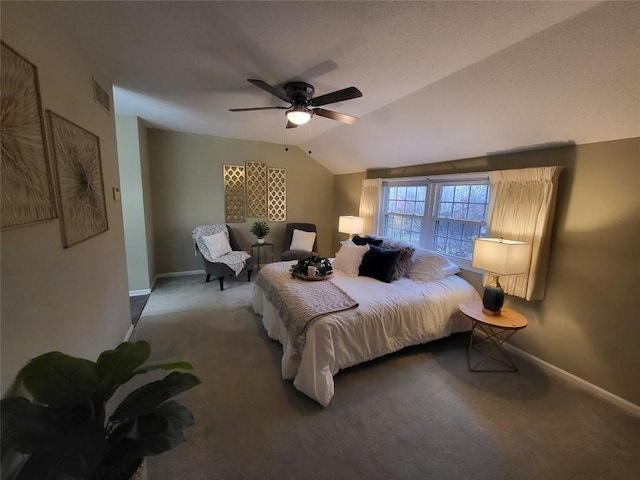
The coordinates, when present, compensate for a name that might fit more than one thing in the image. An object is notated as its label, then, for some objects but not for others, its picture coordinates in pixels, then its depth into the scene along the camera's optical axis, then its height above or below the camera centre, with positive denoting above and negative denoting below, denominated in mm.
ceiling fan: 2175 +837
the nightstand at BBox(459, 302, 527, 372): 2186 -1314
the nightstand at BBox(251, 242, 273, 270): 4711 -889
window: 3035 -78
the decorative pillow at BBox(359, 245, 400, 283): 2875 -671
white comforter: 1911 -1057
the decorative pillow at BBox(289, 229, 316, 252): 4906 -722
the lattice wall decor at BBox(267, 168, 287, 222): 5102 +141
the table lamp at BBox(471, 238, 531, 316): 2148 -447
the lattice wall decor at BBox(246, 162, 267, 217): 4898 +222
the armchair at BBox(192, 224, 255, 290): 4000 -942
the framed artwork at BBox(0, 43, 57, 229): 1019 +192
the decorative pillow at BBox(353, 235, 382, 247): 3486 -499
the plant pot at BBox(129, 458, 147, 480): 1045 -1120
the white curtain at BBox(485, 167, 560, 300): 2260 -57
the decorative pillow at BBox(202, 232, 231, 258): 4070 -714
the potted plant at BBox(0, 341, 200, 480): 763 -738
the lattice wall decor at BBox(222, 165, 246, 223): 4727 +123
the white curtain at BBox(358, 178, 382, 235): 4285 +0
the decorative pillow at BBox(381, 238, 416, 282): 2922 -613
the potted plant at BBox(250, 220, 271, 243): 4707 -533
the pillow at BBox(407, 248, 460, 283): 2883 -699
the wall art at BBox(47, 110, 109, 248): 1469 +99
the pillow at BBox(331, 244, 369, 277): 3074 -677
